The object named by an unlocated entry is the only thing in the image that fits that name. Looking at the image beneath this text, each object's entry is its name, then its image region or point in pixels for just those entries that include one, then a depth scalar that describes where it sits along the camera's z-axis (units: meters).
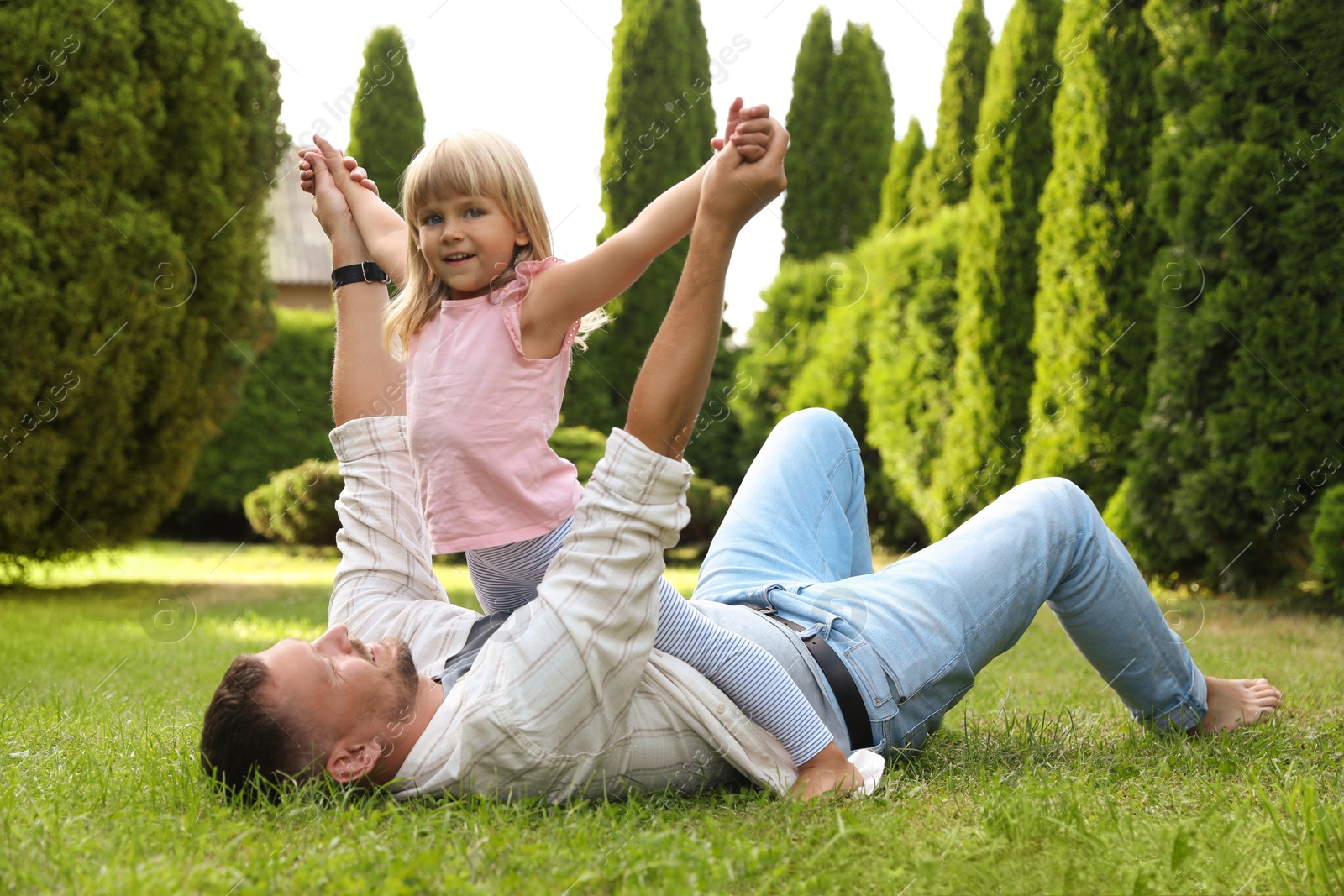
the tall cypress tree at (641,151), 12.52
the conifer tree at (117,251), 6.87
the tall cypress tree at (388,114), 14.27
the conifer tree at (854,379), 10.88
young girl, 1.97
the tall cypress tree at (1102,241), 7.43
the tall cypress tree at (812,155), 14.77
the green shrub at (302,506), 10.32
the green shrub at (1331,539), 5.50
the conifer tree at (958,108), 12.79
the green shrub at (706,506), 10.28
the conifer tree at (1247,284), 5.89
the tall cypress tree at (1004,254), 8.34
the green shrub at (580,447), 9.91
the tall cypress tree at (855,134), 14.91
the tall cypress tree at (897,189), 13.12
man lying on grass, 1.80
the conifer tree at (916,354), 9.62
